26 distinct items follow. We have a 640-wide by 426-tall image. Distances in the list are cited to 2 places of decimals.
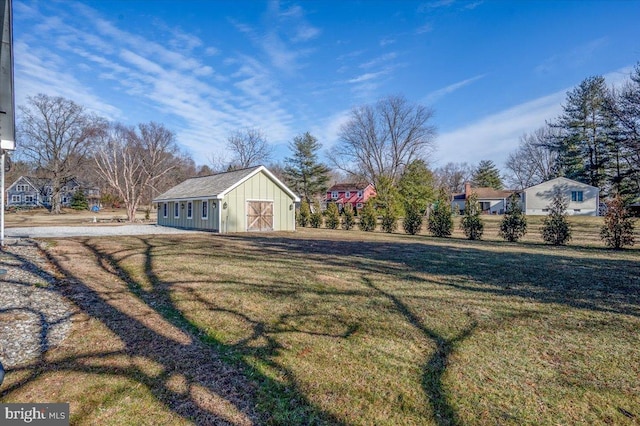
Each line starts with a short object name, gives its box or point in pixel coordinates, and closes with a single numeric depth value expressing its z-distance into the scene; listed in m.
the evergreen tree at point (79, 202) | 50.03
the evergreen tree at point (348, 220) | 23.52
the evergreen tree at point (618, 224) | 11.89
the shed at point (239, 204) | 18.69
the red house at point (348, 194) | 51.69
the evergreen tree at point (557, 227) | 13.09
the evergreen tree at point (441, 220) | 17.56
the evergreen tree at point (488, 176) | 54.03
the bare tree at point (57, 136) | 40.47
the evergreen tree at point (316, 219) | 25.81
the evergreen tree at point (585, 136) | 35.81
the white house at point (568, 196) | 34.66
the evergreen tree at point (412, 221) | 18.77
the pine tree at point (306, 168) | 44.41
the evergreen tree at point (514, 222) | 14.49
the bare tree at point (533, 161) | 44.38
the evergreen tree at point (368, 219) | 22.45
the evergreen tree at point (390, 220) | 21.27
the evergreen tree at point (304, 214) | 26.48
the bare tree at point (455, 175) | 60.88
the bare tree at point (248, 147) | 44.28
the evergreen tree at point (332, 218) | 24.58
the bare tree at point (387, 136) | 36.38
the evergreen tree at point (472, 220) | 15.80
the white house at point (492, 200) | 45.28
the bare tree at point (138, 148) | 30.12
